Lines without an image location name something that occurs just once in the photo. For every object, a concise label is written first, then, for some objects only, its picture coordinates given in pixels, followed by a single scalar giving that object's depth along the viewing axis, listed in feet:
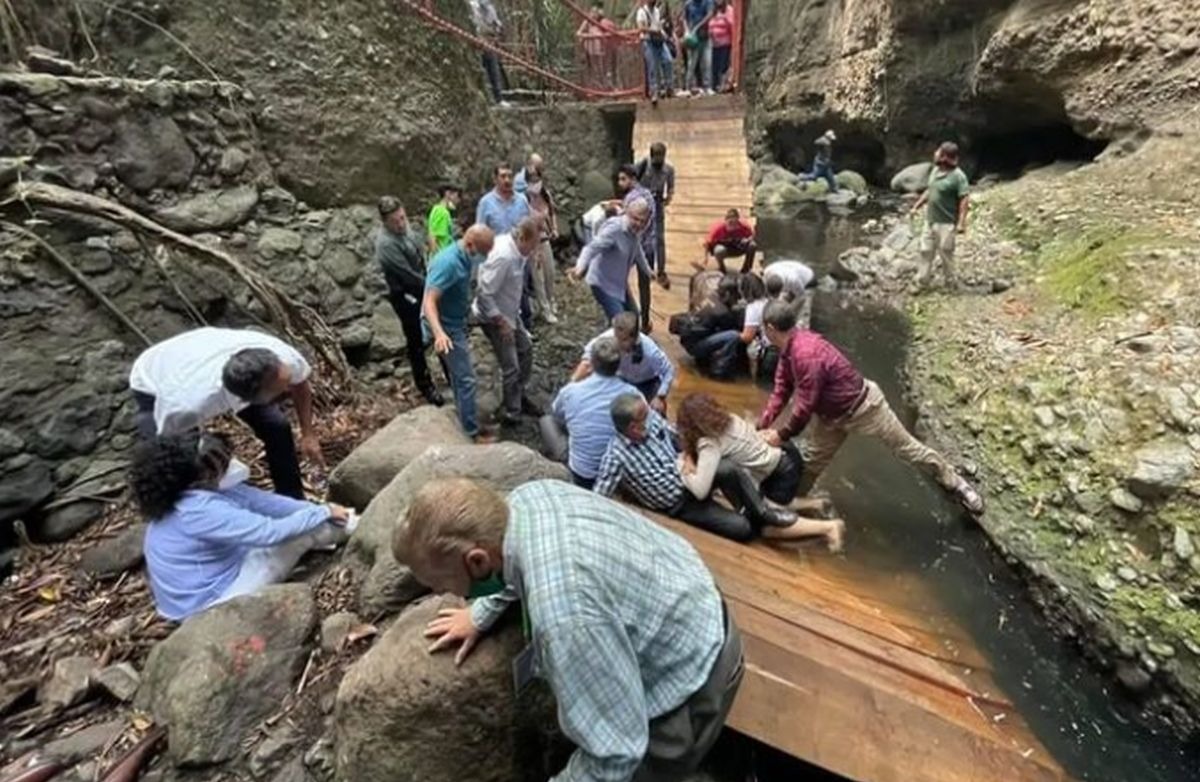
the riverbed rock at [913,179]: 48.93
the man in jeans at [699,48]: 36.70
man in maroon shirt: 13.26
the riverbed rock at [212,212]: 15.33
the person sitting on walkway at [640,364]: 14.33
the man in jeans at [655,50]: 35.55
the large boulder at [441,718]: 6.11
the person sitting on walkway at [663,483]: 11.76
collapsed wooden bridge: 7.40
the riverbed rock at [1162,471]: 11.59
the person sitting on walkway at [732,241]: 25.13
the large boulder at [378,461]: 11.80
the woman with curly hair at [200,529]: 8.67
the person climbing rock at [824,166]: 53.11
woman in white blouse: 12.23
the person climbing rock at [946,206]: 24.68
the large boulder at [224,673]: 7.45
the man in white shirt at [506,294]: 15.47
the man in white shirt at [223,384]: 9.69
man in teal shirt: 14.37
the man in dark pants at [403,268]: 16.56
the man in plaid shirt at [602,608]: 4.25
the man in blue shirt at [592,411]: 12.53
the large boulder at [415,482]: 9.05
